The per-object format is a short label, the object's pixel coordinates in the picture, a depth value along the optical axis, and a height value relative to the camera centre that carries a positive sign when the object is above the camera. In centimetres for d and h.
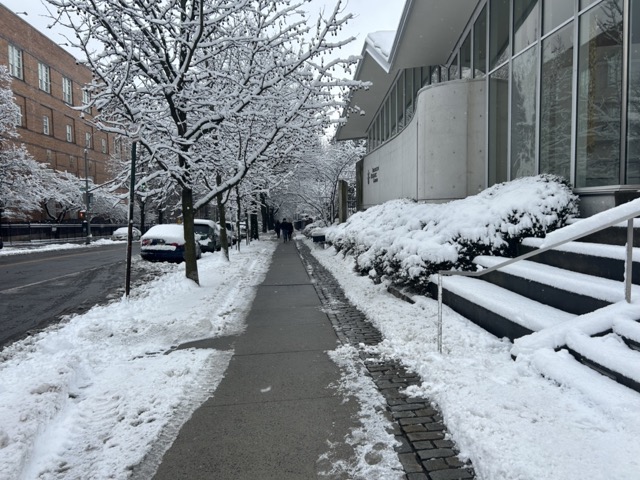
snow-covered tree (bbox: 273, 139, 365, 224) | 3728 +404
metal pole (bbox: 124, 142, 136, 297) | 818 +39
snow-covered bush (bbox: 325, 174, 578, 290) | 654 -10
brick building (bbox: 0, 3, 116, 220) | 4306 +1299
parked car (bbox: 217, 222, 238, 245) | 2426 -64
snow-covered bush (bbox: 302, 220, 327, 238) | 3808 -25
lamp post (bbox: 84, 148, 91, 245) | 3354 -53
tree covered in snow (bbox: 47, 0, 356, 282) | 839 +285
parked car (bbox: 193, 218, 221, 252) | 2005 -45
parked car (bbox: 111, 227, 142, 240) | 4459 -98
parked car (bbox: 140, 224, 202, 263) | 1628 -79
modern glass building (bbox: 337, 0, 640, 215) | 643 +240
